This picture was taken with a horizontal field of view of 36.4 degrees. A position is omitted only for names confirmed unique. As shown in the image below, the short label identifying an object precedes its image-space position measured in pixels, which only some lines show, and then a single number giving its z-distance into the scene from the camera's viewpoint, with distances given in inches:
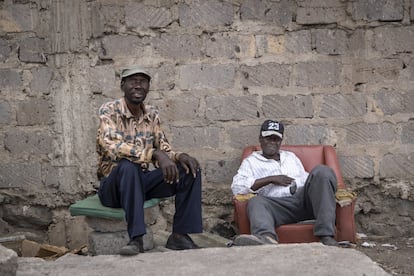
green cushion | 181.8
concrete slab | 128.3
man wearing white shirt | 195.9
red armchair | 202.1
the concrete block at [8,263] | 121.5
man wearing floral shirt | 165.0
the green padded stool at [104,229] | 187.6
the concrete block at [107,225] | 189.6
